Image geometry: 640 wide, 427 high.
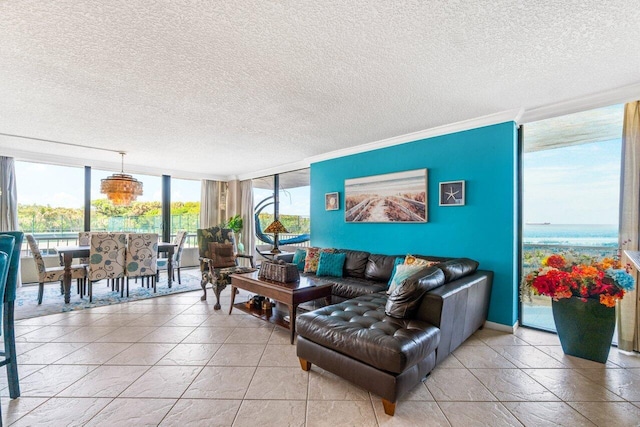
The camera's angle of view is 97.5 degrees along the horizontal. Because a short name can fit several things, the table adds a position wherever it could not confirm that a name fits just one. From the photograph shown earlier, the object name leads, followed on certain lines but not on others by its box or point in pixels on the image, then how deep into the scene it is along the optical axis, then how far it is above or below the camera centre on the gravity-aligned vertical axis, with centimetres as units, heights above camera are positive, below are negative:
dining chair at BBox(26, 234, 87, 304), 404 -80
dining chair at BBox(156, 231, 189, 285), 537 -68
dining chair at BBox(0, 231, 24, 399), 186 -74
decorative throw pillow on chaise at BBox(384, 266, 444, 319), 218 -61
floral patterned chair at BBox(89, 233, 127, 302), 419 -59
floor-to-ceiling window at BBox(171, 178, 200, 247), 717 +28
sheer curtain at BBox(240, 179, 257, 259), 739 -9
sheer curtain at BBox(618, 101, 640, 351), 260 +7
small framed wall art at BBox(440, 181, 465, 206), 345 +31
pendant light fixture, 457 +48
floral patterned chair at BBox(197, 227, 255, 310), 400 -67
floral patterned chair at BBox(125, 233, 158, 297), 447 -61
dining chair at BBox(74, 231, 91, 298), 502 -37
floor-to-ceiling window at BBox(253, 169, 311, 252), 612 +33
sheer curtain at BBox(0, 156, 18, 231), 487 +38
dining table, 407 -59
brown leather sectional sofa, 178 -83
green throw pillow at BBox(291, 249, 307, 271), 450 -65
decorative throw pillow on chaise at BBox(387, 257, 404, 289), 353 -58
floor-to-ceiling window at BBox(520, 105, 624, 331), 294 +32
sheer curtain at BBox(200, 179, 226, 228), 761 +40
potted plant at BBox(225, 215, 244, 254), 736 -22
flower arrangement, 234 -55
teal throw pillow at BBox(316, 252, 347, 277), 400 -67
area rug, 376 -124
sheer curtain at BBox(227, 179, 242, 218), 770 +52
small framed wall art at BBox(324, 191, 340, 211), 487 +29
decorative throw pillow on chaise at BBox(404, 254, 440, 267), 315 -50
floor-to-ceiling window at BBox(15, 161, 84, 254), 534 +31
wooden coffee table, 283 -79
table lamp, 443 -18
